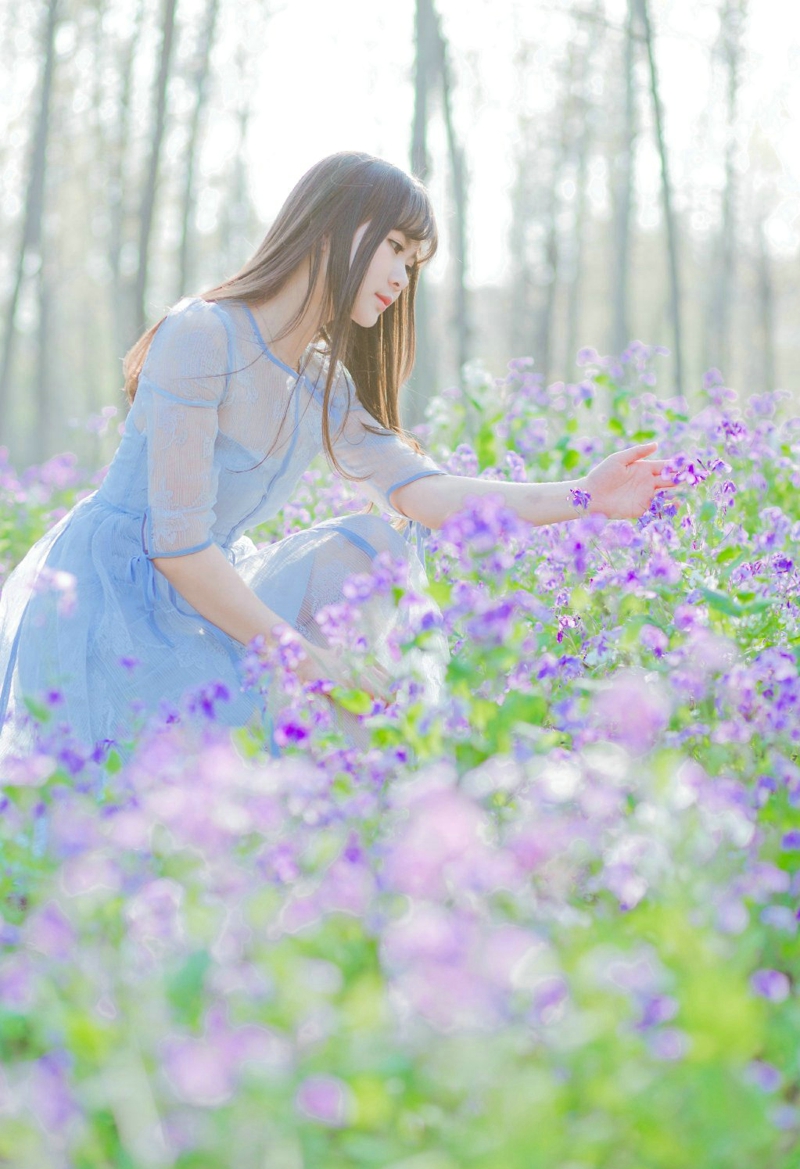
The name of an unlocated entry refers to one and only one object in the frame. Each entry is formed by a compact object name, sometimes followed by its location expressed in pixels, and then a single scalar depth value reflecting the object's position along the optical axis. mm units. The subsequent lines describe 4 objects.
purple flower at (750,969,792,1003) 1277
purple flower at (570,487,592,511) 2646
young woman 2604
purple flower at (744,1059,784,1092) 1103
